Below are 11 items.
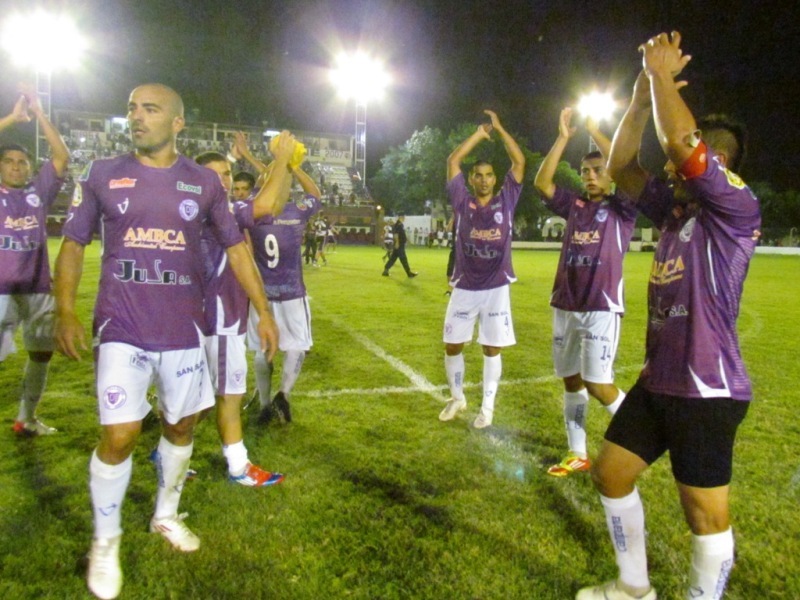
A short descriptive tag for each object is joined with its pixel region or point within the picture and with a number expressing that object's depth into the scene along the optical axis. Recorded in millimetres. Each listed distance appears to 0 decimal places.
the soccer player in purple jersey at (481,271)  5805
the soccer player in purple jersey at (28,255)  5004
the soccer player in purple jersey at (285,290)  5578
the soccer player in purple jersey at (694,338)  2354
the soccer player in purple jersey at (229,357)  4246
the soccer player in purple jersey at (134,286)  3012
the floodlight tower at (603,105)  36438
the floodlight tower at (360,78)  45281
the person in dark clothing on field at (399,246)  20156
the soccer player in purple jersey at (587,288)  4582
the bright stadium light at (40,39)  32750
